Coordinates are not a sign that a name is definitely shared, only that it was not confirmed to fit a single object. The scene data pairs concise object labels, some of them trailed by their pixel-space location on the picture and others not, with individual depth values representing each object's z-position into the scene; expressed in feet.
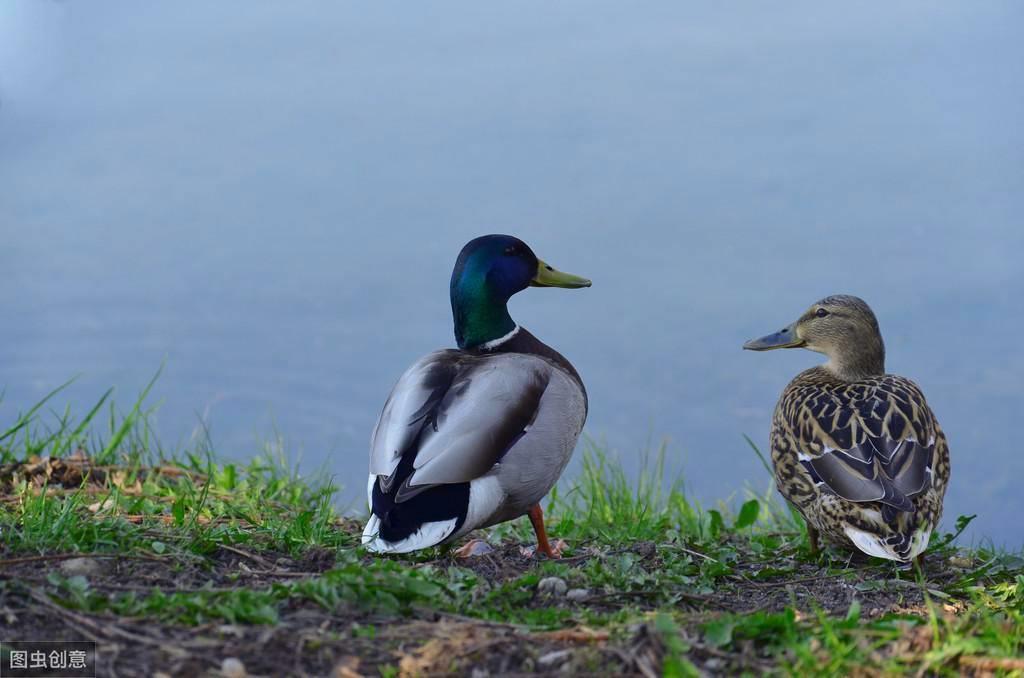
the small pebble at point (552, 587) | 29.84
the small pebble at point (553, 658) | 23.27
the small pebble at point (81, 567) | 28.68
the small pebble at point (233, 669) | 22.43
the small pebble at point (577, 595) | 29.41
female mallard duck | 36.91
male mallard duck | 33.45
